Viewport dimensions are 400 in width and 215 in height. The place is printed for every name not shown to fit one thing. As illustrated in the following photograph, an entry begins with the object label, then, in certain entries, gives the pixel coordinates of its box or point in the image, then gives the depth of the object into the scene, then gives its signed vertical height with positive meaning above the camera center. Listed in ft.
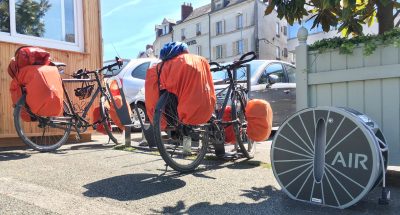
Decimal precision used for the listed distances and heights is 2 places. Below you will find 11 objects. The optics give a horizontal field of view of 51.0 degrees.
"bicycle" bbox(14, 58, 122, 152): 18.40 -1.04
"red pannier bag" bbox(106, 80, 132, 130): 21.67 -0.29
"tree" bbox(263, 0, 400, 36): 12.82 +2.69
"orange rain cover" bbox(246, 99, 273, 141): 16.92 -0.98
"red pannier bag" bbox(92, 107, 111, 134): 22.66 -1.08
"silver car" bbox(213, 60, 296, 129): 26.68 +0.69
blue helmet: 13.99 +1.57
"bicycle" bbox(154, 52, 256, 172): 13.61 -1.22
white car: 30.53 +1.47
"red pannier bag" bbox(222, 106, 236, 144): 17.12 -1.35
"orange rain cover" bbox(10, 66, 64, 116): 17.85 +0.39
